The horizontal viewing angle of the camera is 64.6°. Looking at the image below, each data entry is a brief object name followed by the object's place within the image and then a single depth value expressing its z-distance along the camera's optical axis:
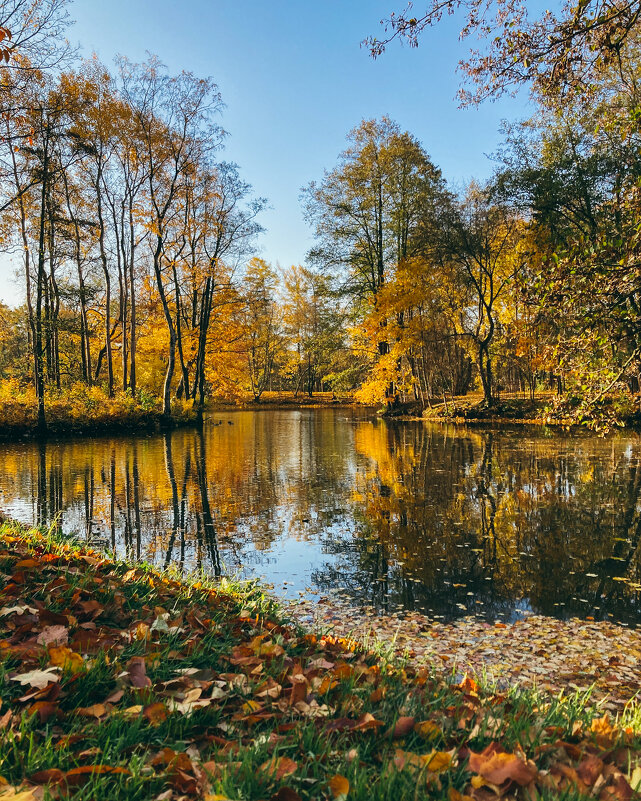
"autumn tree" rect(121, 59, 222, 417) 21.88
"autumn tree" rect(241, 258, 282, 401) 43.44
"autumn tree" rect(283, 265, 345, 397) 53.59
